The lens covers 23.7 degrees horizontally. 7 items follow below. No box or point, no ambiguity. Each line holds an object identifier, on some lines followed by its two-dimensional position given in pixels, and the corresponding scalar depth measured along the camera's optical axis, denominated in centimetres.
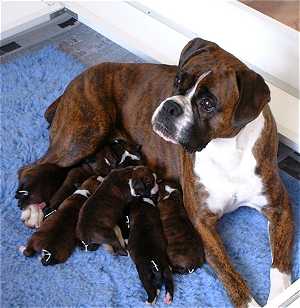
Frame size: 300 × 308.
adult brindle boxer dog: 261
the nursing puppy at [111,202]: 293
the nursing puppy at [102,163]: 318
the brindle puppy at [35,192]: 316
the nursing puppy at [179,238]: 288
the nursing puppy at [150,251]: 280
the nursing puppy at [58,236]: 294
